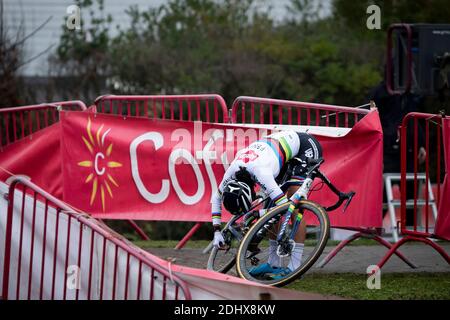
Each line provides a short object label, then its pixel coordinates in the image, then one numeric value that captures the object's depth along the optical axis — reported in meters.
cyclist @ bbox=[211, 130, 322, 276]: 13.85
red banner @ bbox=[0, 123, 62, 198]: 19.19
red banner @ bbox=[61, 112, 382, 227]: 17.22
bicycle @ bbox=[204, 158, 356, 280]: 14.41
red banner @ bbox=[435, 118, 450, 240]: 14.69
